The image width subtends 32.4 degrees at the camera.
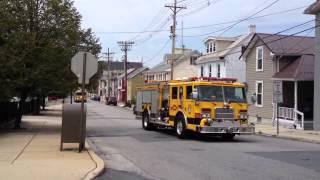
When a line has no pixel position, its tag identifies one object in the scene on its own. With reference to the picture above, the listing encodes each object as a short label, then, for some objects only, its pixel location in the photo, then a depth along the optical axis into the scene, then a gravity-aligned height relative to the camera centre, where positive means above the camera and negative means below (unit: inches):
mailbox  653.9 -32.1
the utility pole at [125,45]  4023.1 +393.8
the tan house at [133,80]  4708.7 +159.0
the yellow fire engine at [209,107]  876.0 -12.6
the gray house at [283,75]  1348.4 +64.4
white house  2012.8 +155.9
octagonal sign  653.3 +39.1
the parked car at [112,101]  3913.9 -18.9
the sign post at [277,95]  1081.4 +9.0
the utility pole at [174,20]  2150.6 +315.5
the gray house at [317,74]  1216.8 +56.5
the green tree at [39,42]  959.6 +101.0
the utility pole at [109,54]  4916.3 +390.8
